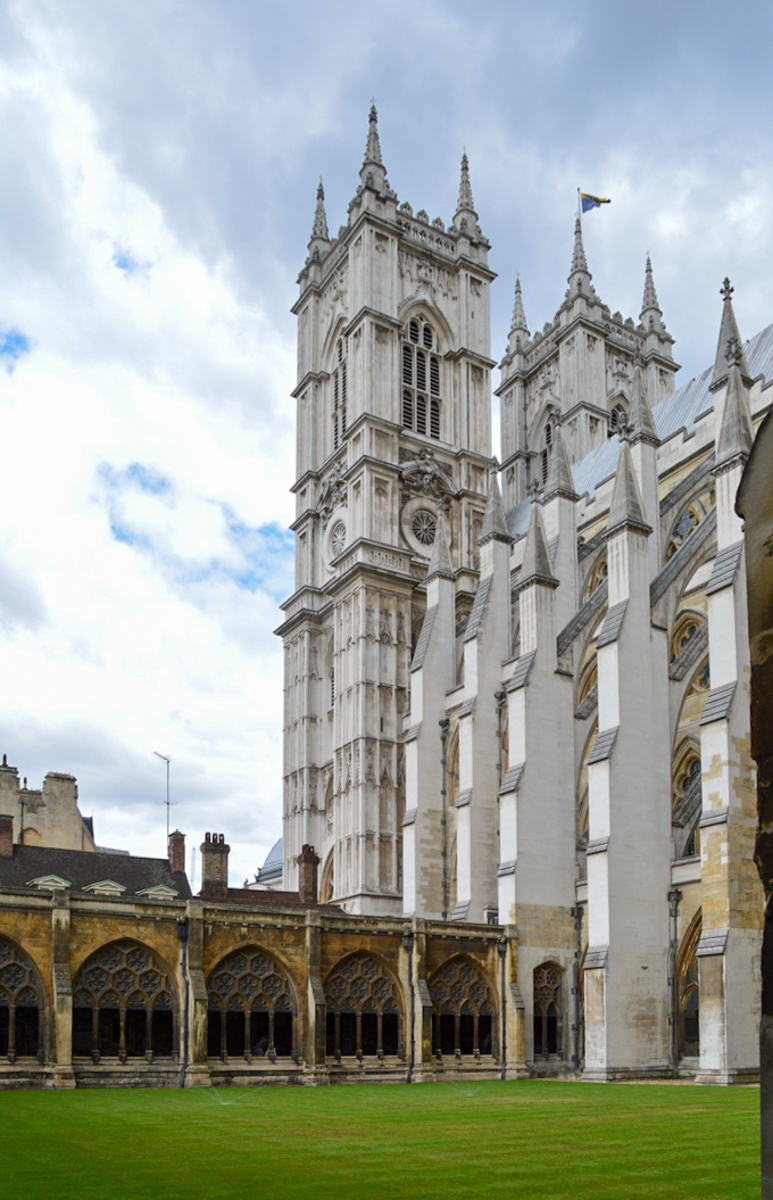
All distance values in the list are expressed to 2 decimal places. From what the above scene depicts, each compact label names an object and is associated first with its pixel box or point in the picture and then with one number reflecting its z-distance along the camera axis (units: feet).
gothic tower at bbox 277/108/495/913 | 149.59
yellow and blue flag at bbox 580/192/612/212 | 212.23
